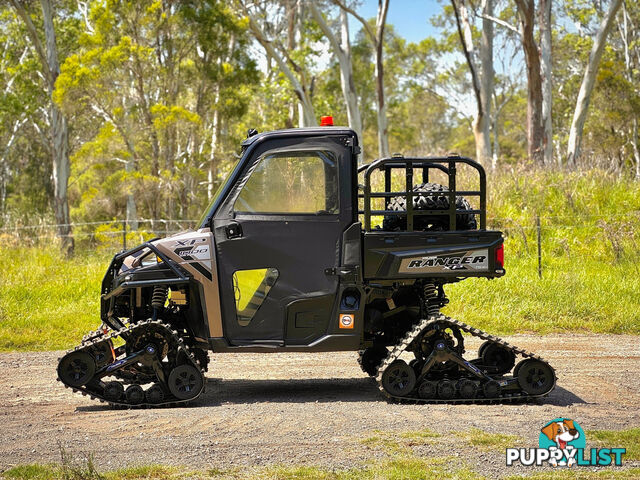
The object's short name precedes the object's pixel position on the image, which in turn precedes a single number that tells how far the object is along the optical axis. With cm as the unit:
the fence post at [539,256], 1426
